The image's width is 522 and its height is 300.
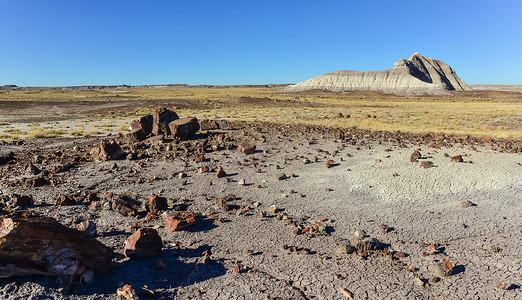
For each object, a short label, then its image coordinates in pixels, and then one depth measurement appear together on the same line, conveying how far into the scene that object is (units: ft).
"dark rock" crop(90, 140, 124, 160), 42.09
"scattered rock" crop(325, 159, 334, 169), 38.01
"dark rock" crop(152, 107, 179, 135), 53.21
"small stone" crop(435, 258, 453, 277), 17.95
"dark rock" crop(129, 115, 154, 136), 54.03
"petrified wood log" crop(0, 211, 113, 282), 15.05
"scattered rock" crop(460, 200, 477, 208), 26.32
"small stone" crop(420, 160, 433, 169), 35.05
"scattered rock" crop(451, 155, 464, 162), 36.35
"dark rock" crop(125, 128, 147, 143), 52.90
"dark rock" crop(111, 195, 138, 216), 26.50
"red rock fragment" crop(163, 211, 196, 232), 23.56
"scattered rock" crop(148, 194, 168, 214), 26.73
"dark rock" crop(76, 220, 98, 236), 22.22
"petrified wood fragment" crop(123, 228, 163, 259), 19.29
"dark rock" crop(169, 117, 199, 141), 50.21
